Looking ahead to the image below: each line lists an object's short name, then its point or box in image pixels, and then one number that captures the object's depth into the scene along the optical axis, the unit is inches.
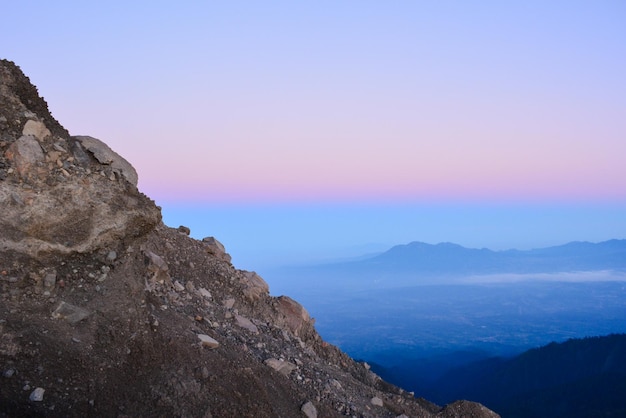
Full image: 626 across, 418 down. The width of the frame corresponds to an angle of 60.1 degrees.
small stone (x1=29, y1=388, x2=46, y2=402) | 298.5
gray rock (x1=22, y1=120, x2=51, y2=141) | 358.6
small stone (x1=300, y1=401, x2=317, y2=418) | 417.7
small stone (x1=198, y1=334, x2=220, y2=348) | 416.5
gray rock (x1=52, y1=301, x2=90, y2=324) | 340.8
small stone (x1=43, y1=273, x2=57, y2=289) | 344.5
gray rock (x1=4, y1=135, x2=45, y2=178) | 343.6
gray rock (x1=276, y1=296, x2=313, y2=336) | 650.8
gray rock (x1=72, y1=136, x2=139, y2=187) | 387.5
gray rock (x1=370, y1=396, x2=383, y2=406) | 518.8
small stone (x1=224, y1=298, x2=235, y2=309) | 565.9
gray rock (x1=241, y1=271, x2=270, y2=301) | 617.0
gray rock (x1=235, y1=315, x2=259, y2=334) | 520.4
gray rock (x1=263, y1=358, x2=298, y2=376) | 455.8
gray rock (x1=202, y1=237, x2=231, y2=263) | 692.1
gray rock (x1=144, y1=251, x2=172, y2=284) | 501.0
